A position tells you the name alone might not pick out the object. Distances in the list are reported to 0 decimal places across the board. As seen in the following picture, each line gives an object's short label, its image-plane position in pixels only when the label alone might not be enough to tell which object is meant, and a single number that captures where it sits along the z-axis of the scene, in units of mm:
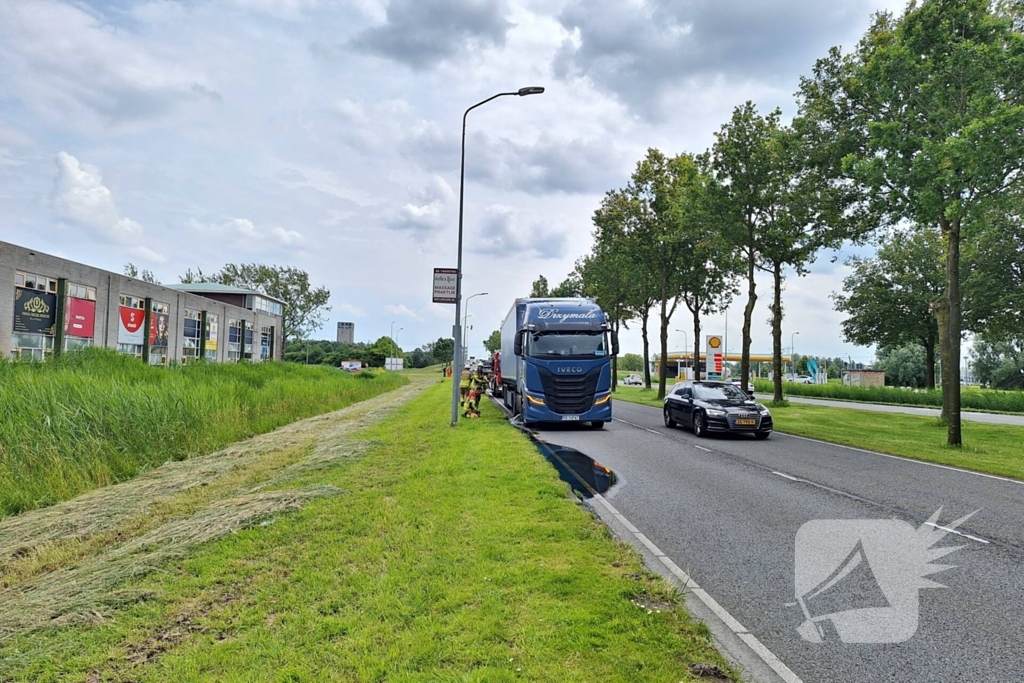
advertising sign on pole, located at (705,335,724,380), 32594
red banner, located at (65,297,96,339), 39969
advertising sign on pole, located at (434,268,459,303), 17484
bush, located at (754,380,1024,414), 34938
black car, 16906
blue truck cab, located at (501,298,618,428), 18266
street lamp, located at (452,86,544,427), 17281
